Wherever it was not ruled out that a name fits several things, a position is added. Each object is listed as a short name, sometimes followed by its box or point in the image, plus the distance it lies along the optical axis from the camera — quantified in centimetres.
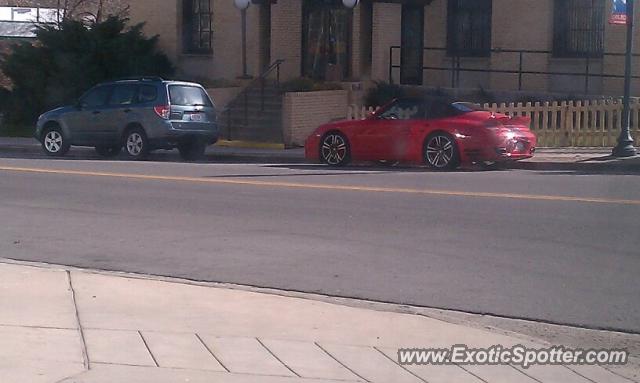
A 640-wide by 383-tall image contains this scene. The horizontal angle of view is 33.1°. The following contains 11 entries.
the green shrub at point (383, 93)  2975
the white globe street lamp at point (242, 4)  3032
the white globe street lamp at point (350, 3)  2866
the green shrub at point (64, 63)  3198
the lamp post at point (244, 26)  3038
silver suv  2383
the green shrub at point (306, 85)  2970
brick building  2883
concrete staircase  2928
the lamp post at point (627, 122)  2147
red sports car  2017
